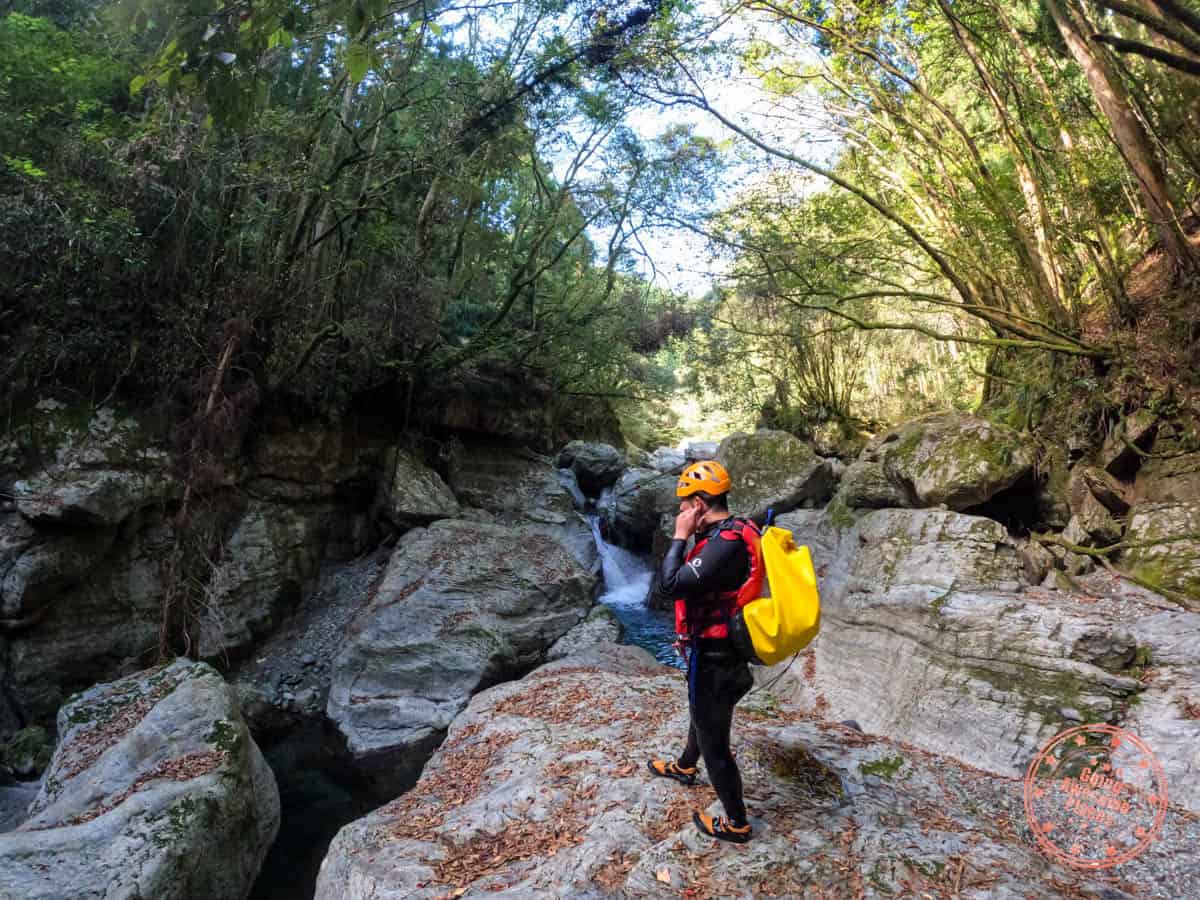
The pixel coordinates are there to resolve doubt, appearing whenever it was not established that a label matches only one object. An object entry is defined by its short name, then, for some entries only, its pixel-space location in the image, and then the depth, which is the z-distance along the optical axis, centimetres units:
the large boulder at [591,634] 1012
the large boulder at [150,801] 452
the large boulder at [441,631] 848
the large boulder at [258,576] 959
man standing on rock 332
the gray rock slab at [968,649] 497
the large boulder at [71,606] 801
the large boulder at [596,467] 1948
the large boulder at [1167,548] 600
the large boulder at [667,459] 2089
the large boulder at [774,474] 1293
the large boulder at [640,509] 1573
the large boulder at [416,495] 1284
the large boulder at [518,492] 1512
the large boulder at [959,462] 819
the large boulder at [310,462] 1145
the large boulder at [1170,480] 652
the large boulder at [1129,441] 715
